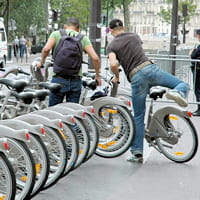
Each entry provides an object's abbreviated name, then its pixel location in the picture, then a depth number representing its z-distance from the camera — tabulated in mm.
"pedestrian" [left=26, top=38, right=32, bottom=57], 48419
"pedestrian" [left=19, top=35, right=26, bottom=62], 39938
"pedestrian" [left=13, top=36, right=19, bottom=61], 38903
